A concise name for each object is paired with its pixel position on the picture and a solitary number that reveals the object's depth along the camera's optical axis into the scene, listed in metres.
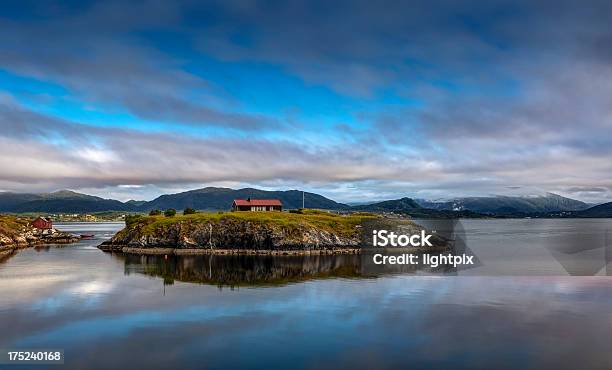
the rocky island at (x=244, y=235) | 159.12
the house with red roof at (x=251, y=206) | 199.00
